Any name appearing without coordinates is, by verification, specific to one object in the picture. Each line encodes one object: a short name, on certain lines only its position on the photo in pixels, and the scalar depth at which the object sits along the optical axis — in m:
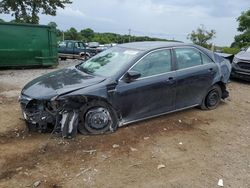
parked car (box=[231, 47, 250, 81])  6.43
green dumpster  8.20
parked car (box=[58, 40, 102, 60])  13.59
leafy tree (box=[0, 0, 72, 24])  15.67
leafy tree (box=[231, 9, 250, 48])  18.86
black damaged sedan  3.02
